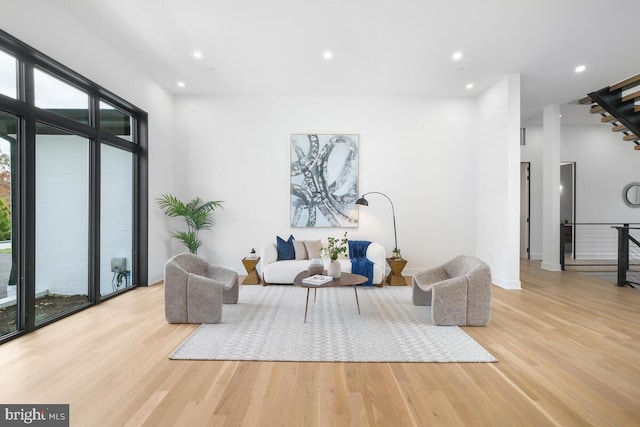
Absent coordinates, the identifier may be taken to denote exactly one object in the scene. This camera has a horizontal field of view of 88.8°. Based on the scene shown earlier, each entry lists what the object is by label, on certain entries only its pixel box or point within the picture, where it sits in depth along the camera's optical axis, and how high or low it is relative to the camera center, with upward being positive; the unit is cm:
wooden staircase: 595 +204
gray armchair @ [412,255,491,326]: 347 -91
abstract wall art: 620 +63
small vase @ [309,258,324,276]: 423 -72
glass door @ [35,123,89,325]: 345 -12
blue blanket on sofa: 529 -80
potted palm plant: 574 -3
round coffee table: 371 -81
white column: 679 +54
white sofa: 534 -89
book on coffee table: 370 -78
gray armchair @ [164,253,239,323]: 350 -91
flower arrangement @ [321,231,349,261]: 412 -50
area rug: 275 -120
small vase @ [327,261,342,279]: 407 -71
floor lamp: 573 +10
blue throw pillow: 571 -65
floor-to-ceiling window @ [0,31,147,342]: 311 +22
